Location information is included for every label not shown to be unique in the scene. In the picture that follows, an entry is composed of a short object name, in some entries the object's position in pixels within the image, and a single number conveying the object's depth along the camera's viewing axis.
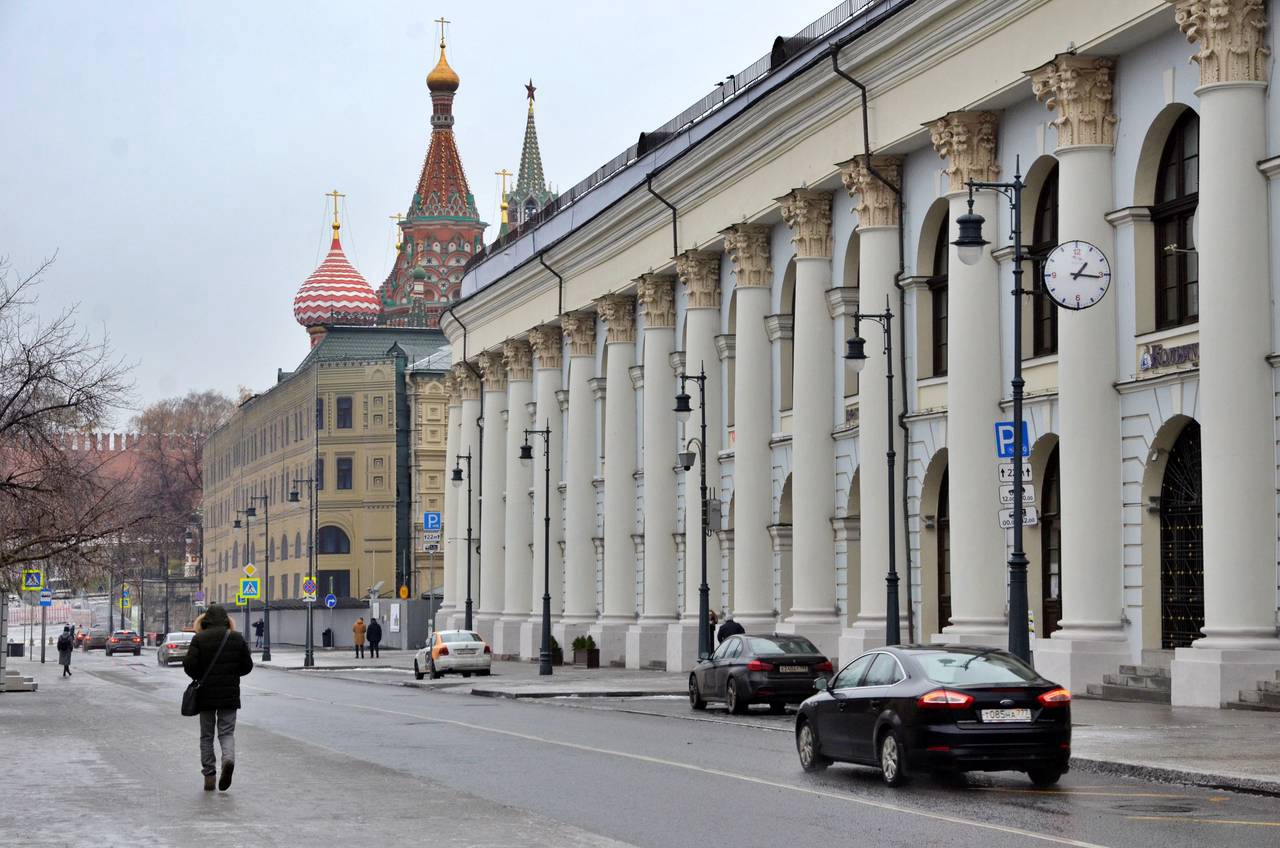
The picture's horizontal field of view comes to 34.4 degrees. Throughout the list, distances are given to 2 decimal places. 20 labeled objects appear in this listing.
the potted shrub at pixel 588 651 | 59.25
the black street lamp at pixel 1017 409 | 26.17
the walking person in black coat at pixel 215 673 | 19.05
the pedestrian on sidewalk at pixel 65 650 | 73.06
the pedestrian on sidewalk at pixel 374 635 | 82.55
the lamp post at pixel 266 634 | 79.71
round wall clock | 28.20
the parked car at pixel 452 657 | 56.44
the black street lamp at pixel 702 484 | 44.84
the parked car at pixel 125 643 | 115.50
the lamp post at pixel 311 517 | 103.75
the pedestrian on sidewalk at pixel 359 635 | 80.50
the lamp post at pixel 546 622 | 54.28
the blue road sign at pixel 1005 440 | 29.81
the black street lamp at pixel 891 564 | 34.25
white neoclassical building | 29.56
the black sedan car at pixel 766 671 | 32.72
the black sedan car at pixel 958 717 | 18.58
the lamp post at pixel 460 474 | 71.69
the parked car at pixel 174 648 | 81.00
